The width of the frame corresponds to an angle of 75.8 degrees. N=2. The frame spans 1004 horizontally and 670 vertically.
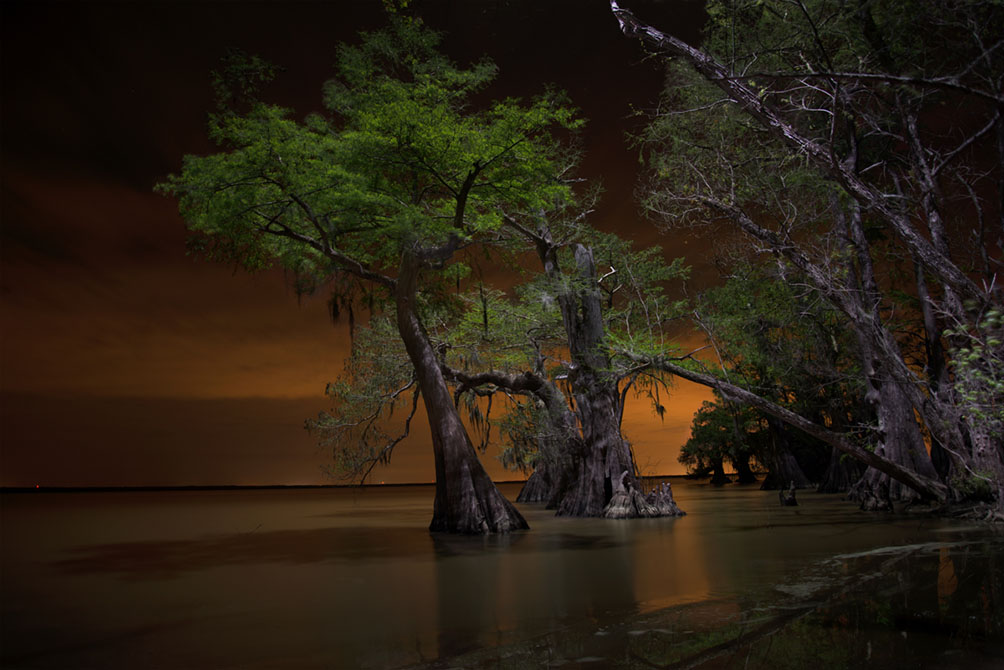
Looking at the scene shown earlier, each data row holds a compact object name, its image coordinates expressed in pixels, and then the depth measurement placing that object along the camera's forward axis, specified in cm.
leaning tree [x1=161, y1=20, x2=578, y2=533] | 1274
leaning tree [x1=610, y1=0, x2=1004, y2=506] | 955
